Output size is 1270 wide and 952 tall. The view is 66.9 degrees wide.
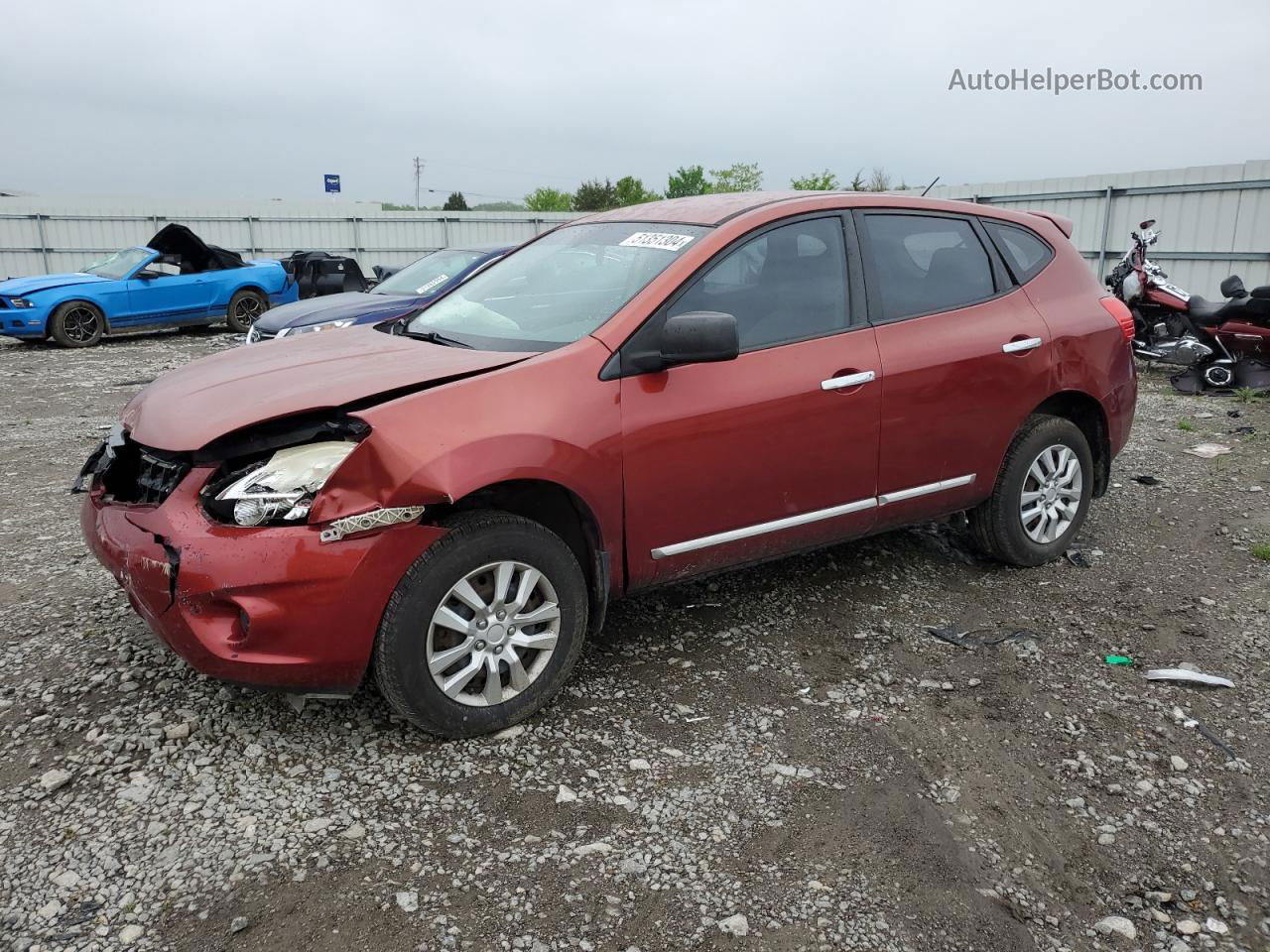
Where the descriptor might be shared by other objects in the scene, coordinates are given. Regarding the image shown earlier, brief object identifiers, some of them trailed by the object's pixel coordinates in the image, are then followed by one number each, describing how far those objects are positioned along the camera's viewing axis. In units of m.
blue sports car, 13.84
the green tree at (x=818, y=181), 51.68
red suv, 2.92
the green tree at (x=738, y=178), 52.25
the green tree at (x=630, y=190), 70.56
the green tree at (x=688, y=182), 62.59
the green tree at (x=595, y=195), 68.38
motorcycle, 9.80
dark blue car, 8.72
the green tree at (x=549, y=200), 79.50
